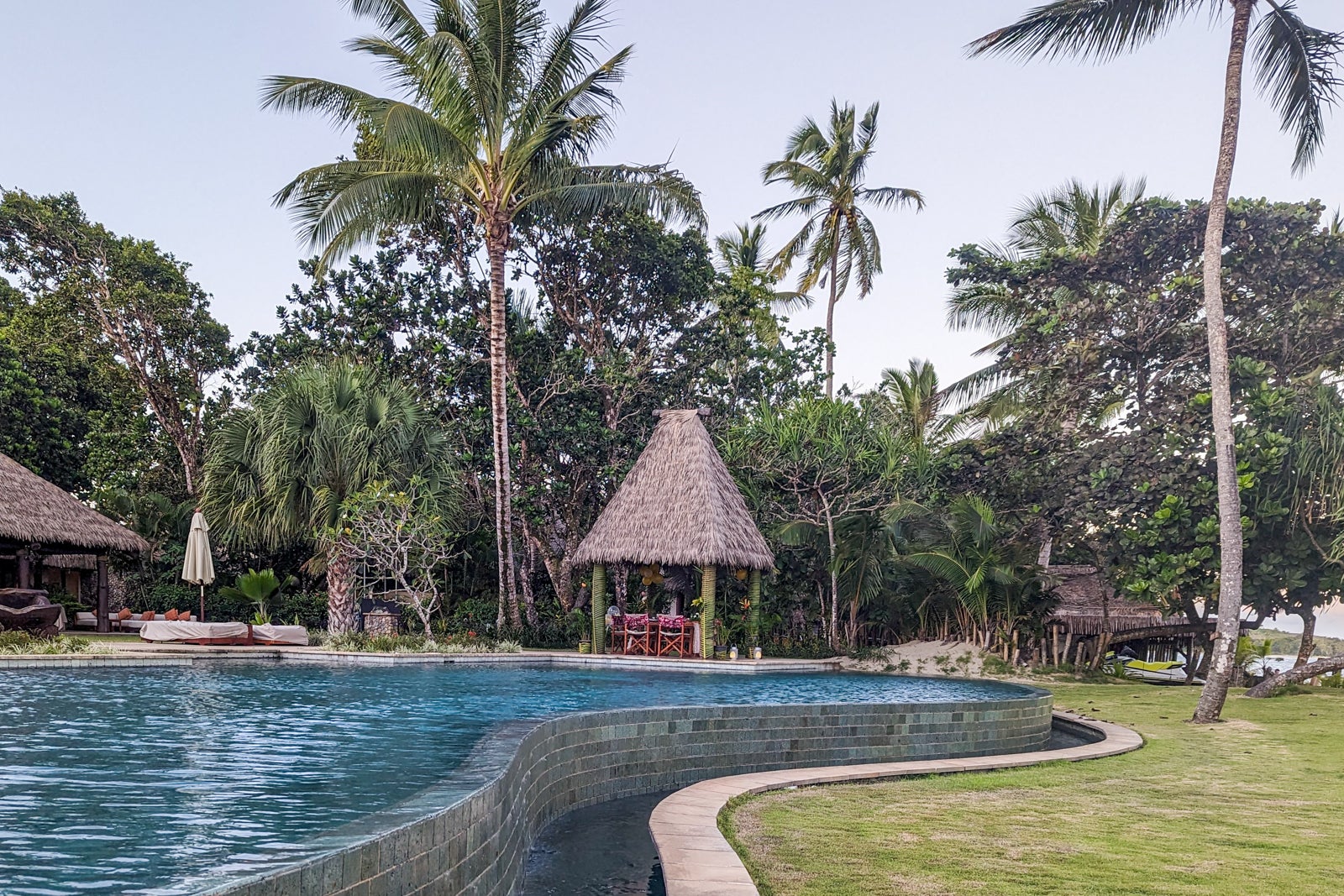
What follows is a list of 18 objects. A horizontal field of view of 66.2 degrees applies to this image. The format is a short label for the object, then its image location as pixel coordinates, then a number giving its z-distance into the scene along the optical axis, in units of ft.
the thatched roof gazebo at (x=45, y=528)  57.93
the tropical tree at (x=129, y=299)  78.54
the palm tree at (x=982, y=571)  59.93
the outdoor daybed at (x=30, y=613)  48.80
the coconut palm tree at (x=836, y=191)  90.38
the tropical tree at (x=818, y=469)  60.08
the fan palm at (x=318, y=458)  58.08
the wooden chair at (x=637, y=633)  54.60
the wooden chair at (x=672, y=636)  54.24
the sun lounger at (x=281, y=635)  53.57
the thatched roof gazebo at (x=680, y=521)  53.31
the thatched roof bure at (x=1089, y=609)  77.05
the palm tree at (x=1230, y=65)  41.27
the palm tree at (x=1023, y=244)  79.05
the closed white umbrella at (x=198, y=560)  53.31
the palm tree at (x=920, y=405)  89.04
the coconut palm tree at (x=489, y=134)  54.85
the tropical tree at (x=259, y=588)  60.54
